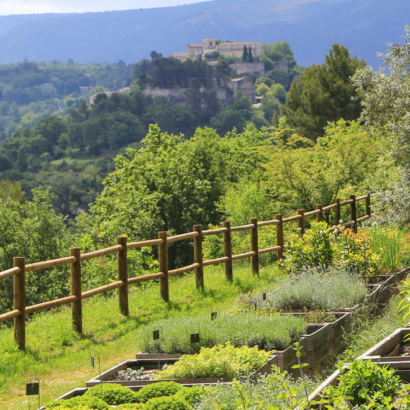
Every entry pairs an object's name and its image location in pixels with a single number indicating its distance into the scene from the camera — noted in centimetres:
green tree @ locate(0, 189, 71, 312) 5206
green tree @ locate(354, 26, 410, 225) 2677
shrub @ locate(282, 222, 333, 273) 2002
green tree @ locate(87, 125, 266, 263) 4059
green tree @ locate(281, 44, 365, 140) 8112
